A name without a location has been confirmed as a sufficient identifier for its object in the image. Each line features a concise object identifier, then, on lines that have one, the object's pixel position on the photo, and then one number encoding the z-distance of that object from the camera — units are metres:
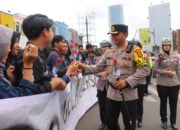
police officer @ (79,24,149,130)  2.14
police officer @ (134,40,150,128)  3.38
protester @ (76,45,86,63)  5.27
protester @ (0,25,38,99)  1.15
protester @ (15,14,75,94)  1.44
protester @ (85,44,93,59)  4.34
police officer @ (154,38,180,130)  3.11
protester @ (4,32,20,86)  1.40
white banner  1.14
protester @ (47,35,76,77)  2.11
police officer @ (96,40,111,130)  3.10
